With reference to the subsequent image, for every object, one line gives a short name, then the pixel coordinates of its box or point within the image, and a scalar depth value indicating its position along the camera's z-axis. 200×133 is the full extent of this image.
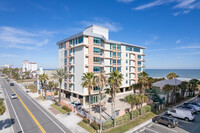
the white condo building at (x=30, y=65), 182.38
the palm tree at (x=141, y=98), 26.33
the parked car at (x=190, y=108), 31.88
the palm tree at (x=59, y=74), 37.19
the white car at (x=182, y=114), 26.97
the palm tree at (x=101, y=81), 22.12
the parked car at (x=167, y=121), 23.68
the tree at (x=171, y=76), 61.82
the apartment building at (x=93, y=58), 36.53
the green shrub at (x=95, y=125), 22.10
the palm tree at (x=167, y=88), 35.02
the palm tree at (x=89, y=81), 25.25
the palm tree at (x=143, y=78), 34.72
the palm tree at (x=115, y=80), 22.73
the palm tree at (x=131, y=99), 25.77
